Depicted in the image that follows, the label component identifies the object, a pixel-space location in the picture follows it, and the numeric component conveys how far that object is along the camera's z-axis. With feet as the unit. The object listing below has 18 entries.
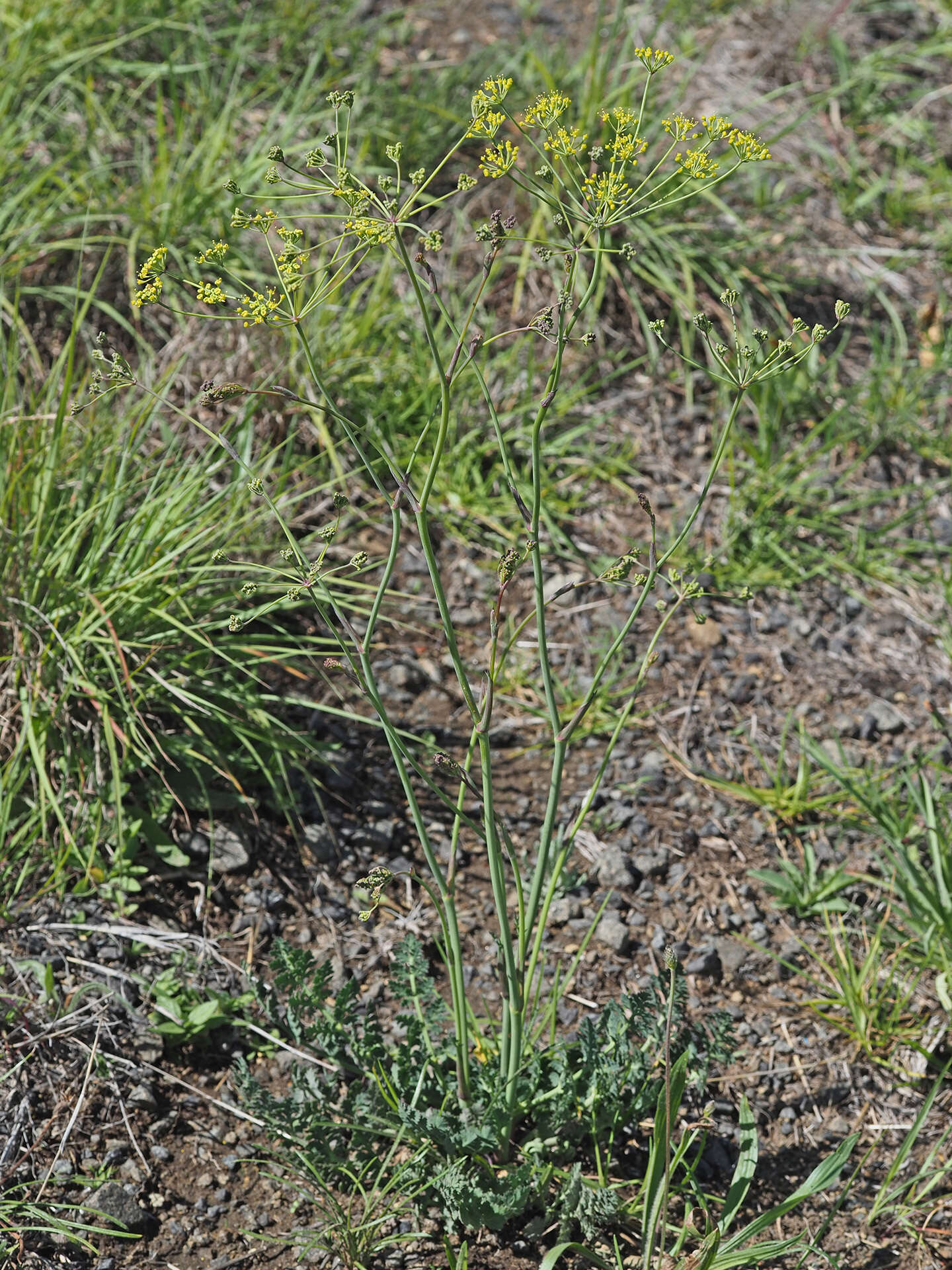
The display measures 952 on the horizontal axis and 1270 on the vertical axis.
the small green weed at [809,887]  8.46
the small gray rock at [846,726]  9.82
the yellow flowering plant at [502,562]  4.59
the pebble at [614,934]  8.19
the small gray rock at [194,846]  8.36
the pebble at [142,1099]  7.04
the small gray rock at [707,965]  8.12
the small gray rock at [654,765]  9.39
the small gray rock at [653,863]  8.73
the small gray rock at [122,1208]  6.46
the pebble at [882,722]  9.80
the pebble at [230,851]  8.34
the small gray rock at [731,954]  8.21
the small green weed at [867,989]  7.71
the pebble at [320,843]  8.60
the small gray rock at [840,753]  9.46
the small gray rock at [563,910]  8.36
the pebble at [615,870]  8.61
